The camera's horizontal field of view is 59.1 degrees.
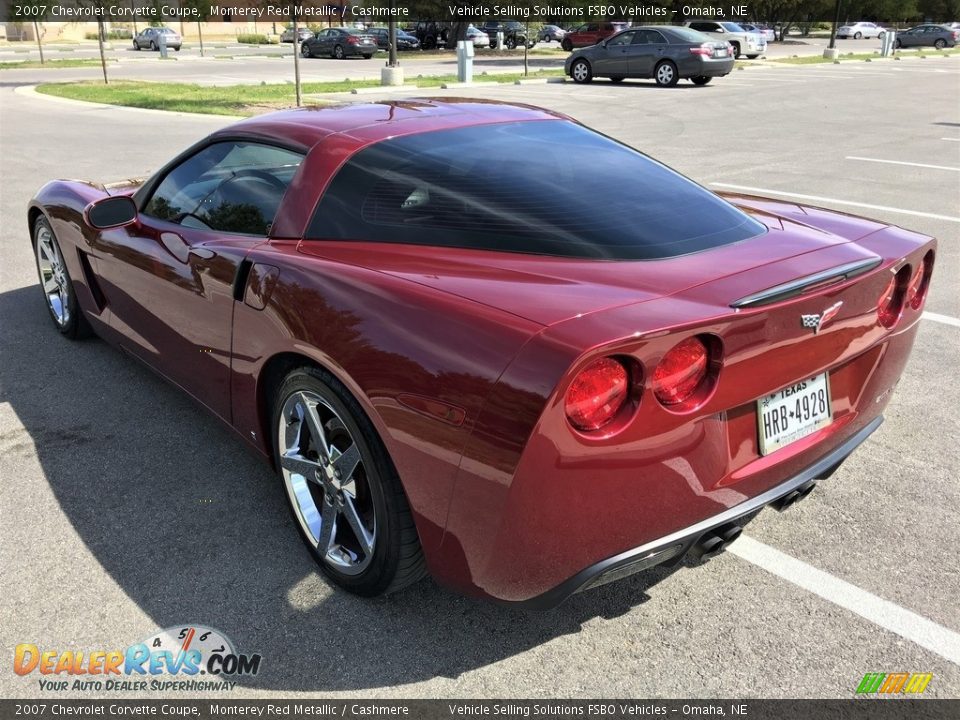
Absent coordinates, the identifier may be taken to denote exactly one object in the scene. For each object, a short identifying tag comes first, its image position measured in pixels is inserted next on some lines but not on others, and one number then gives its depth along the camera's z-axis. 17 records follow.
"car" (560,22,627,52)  42.38
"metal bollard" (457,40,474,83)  23.77
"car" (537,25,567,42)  54.22
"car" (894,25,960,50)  52.72
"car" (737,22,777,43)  42.97
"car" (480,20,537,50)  47.03
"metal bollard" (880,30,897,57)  41.00
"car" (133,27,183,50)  45.72
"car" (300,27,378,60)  39.28
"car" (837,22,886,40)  64.62
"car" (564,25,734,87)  22.86
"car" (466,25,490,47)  45.97
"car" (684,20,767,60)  35.59
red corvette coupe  2.07
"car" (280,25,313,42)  52.24
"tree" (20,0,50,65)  35.58
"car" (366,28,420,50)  43.06
